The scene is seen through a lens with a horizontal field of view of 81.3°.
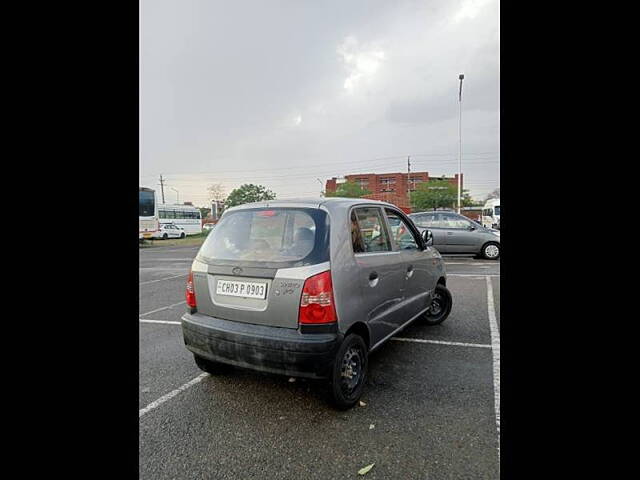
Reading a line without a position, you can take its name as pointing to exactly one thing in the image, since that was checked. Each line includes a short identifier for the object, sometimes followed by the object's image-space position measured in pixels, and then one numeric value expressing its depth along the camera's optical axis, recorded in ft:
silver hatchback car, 8.71
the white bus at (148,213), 76.79
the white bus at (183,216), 100.27
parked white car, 96.78
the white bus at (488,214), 98.25
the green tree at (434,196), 141.28
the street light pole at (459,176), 78.42
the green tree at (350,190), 159.74
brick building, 203.21
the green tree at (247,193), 196.54
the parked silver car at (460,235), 38.91
